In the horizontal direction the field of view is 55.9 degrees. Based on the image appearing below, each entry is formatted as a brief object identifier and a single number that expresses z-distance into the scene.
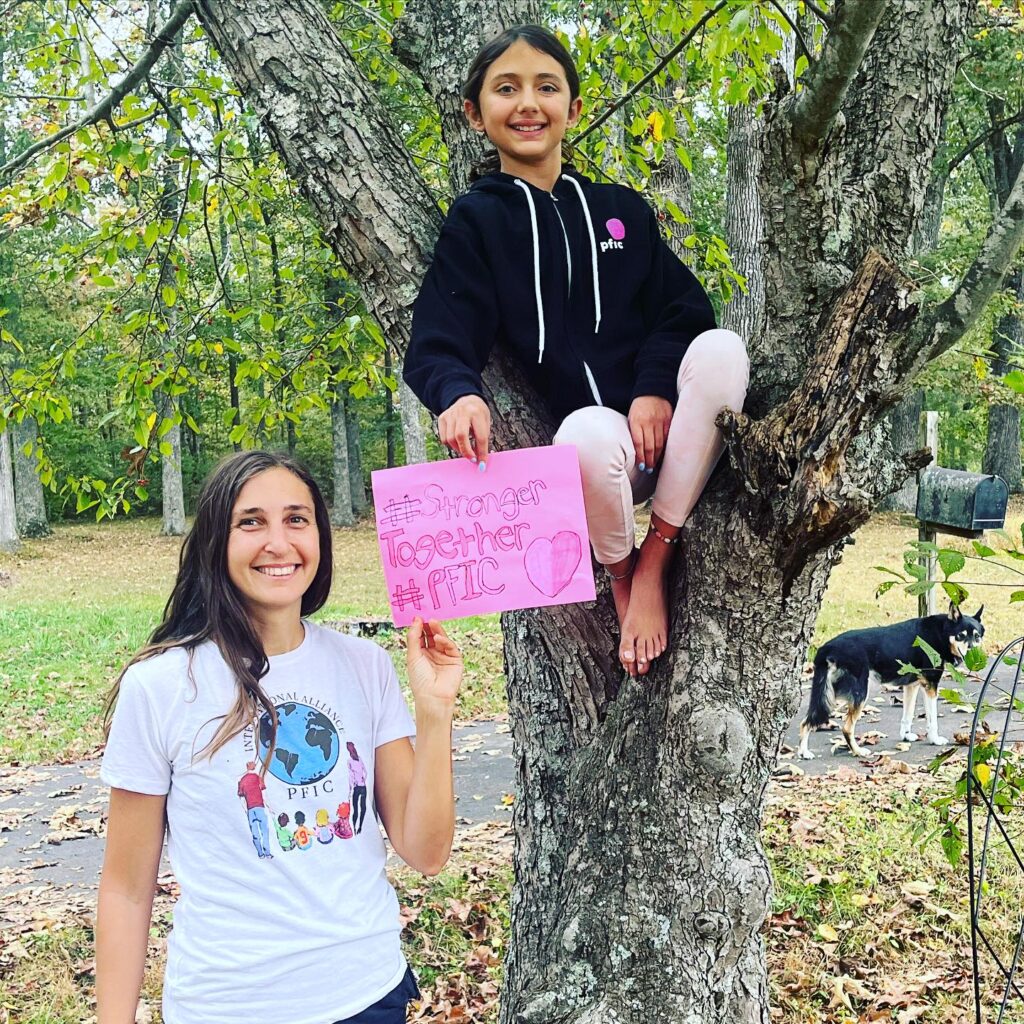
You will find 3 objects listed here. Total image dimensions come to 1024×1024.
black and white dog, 6.37
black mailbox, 7.68
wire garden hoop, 2.11
